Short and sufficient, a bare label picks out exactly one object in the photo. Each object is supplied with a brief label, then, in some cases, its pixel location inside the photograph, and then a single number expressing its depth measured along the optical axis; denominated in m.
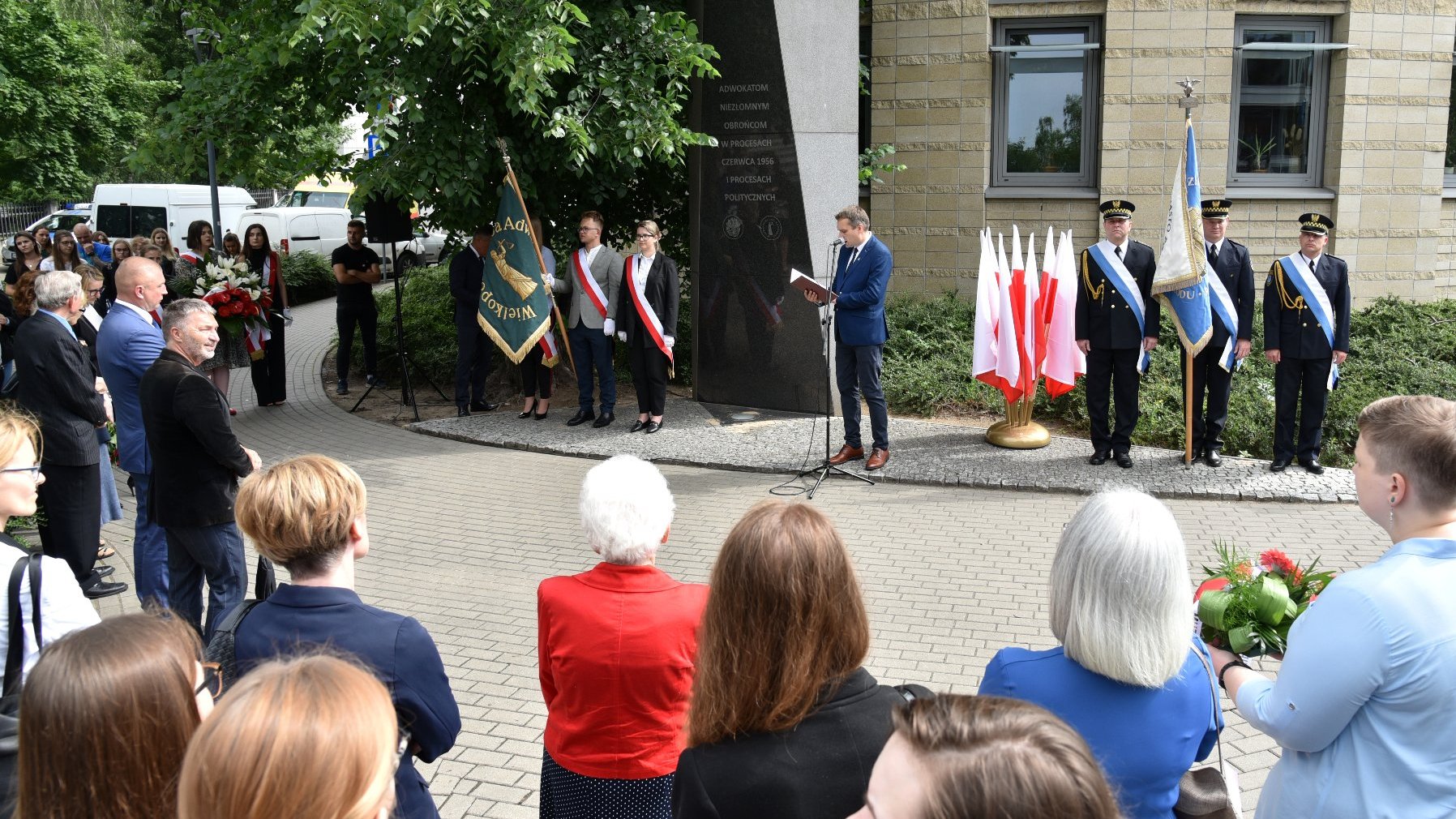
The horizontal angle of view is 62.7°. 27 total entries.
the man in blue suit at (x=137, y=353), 6.32
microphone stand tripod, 9.38
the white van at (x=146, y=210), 28.62
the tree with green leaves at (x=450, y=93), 10.30
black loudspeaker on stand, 12.76
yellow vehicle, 34.40
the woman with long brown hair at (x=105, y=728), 2.00
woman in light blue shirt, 2.37
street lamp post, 12.98
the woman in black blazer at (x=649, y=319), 11.40
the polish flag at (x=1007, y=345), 10.47
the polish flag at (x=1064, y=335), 10.50
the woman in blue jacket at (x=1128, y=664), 2.49
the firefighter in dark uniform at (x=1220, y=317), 9.84
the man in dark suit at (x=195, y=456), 5.33
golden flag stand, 10.62
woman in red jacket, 3.10
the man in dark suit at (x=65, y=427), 6.55
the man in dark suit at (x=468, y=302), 12.59
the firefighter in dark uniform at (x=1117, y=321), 9.86
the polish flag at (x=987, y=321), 10.70
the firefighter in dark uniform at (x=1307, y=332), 9.45
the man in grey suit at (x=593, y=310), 11.58
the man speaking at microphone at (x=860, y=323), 9.73
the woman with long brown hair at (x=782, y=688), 2.35
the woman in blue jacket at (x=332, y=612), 2.92
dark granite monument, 12.00
